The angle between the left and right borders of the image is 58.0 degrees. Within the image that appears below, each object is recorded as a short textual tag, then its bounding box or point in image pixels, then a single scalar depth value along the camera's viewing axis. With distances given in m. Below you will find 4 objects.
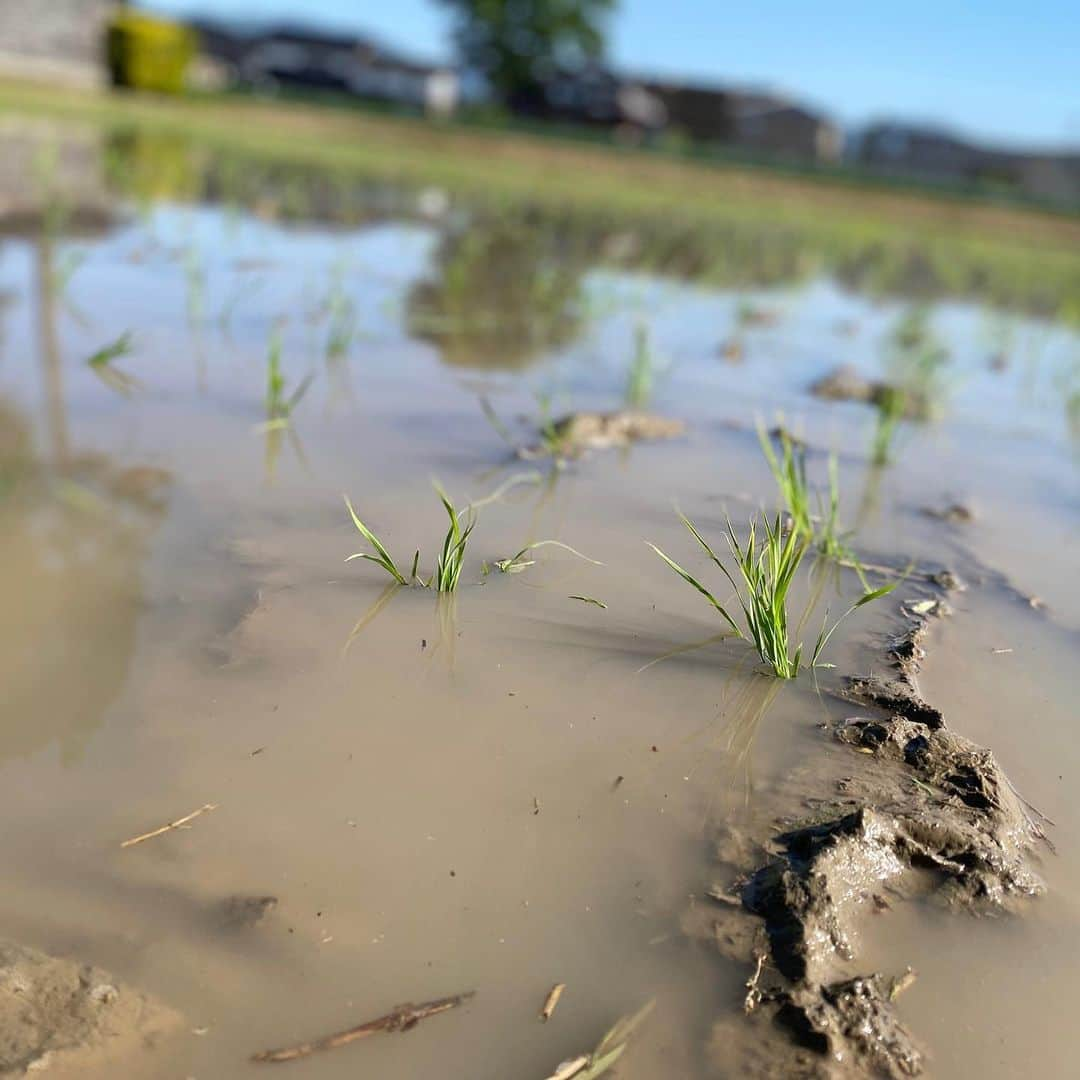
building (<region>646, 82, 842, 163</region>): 36.28
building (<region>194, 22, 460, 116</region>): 43.47
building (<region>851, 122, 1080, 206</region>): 30.67
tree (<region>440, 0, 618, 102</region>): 37.00
